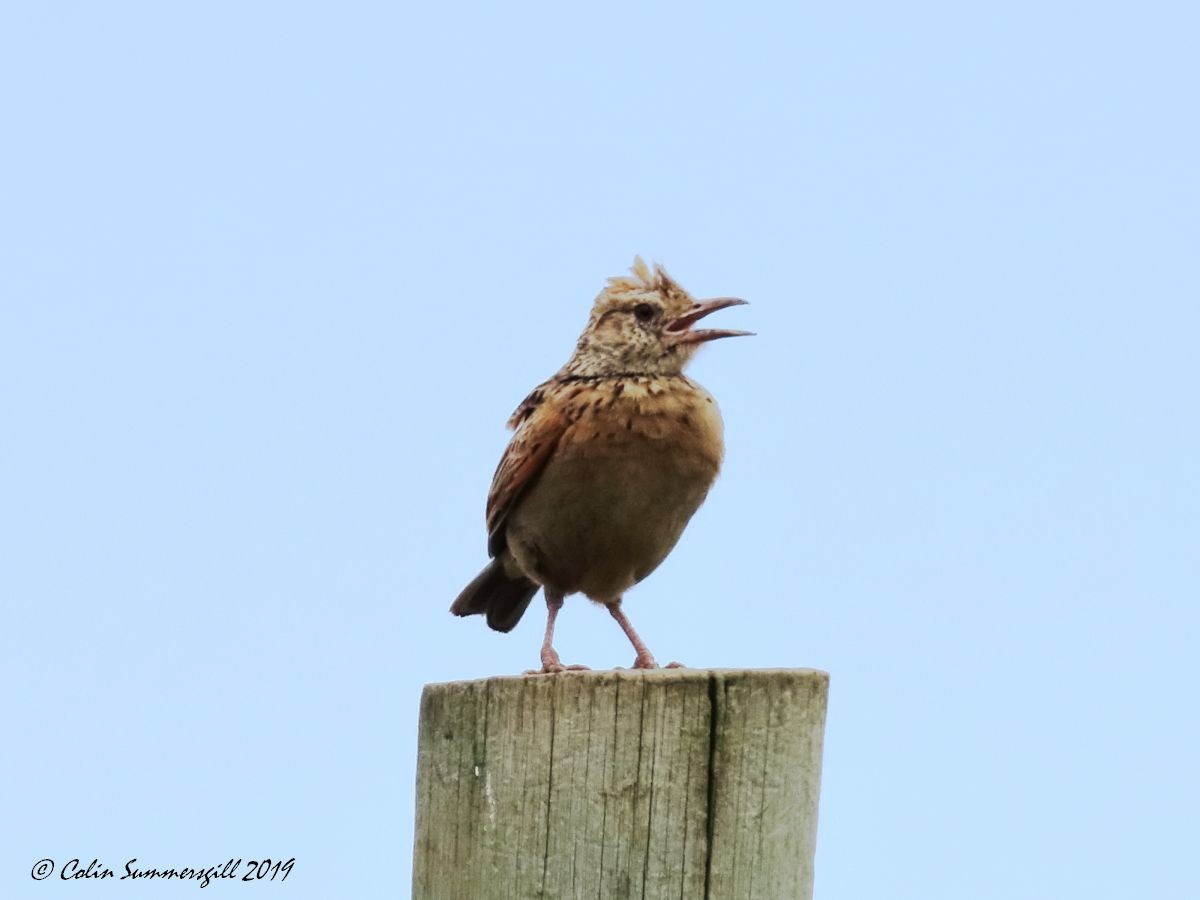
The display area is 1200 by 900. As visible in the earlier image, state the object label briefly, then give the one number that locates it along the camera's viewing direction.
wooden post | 7.21
